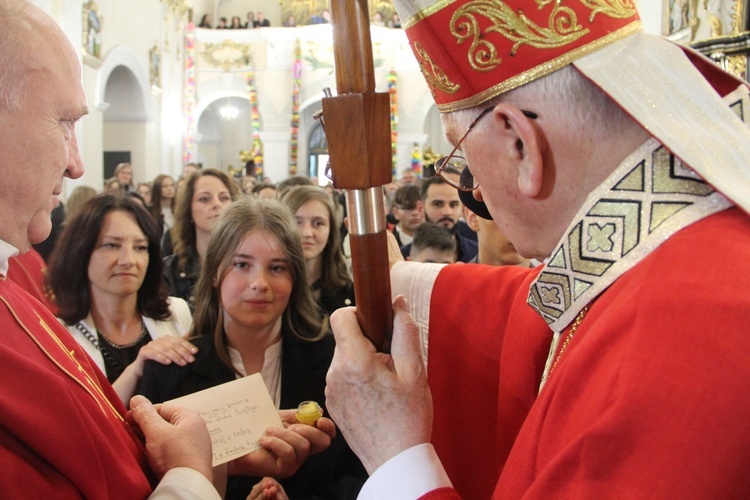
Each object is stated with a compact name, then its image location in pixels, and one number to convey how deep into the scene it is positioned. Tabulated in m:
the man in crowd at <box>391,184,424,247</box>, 5.11
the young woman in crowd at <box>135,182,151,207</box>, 8.40
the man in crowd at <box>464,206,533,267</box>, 2.64
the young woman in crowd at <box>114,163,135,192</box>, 7.86
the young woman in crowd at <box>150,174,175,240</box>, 5.77
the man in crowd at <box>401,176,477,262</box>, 4.37
